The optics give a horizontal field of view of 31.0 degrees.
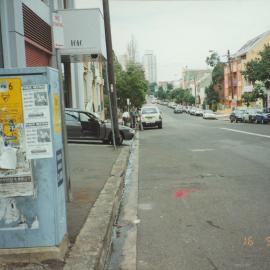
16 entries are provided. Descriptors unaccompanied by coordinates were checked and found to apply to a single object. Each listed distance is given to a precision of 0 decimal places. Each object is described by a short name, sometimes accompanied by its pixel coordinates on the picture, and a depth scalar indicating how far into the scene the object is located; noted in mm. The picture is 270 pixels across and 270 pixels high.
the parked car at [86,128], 20172
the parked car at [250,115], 45844
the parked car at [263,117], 42688
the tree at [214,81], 91125
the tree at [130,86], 46094
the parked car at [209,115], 65406
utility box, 4574
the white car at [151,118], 35281
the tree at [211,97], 93625
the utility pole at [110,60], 18422
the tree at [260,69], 42812
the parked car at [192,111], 86281
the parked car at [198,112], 81188
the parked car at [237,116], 49319
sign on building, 15703
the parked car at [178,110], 98275
